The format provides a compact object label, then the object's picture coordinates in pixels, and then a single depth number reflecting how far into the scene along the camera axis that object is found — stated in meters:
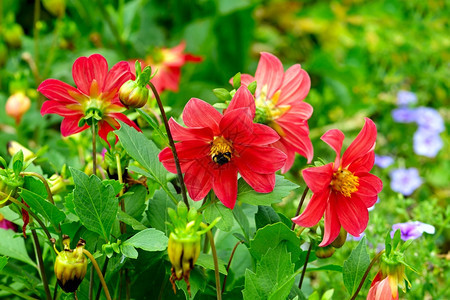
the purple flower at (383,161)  1.98
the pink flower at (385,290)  1.05
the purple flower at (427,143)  2.08
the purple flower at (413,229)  1.21
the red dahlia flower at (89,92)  1.10
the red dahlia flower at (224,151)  1.06
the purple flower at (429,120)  2.12
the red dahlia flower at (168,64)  1.96
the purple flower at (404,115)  2.17
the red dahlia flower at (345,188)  1.07
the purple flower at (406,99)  2.27
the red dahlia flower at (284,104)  1.15
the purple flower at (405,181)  1.85
